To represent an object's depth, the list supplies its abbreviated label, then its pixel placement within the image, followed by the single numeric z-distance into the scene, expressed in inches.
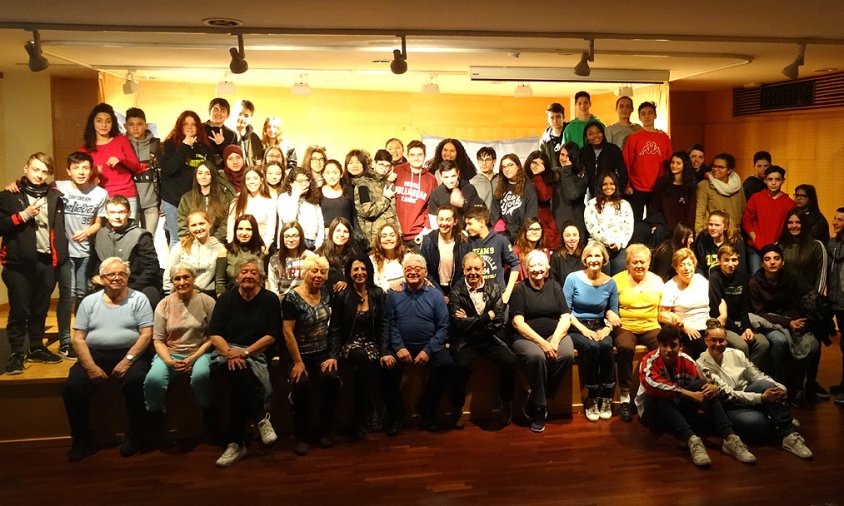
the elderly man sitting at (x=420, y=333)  211.9
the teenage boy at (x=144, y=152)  252.4
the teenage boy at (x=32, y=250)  217.8
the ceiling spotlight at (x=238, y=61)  218.2
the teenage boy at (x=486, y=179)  265.6
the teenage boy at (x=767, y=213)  266.4
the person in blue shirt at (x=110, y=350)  195.5
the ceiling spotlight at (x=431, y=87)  321.7
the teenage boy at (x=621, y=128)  285.8
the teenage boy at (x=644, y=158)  277.4
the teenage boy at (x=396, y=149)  283.0
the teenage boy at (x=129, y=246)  220.2
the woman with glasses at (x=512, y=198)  258.1
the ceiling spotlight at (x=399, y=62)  220.7
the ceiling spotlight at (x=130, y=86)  290.2
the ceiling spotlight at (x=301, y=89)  325.7
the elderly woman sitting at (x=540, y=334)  216.5
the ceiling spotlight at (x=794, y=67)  237.3
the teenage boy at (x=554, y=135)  274.8
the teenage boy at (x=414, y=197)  259.6
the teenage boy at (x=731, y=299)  233.8
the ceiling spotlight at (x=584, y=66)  235.5
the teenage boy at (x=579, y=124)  281.1
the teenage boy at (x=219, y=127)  255.3
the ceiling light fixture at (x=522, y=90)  317.5
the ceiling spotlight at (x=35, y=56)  213.5
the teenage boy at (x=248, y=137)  275.6
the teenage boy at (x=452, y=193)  250.4
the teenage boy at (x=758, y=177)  286.7
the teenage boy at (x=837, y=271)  240.7
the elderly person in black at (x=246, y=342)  195.9
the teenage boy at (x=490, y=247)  238.1
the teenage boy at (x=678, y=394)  197.2
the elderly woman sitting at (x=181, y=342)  196.9
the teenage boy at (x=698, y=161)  288.4
